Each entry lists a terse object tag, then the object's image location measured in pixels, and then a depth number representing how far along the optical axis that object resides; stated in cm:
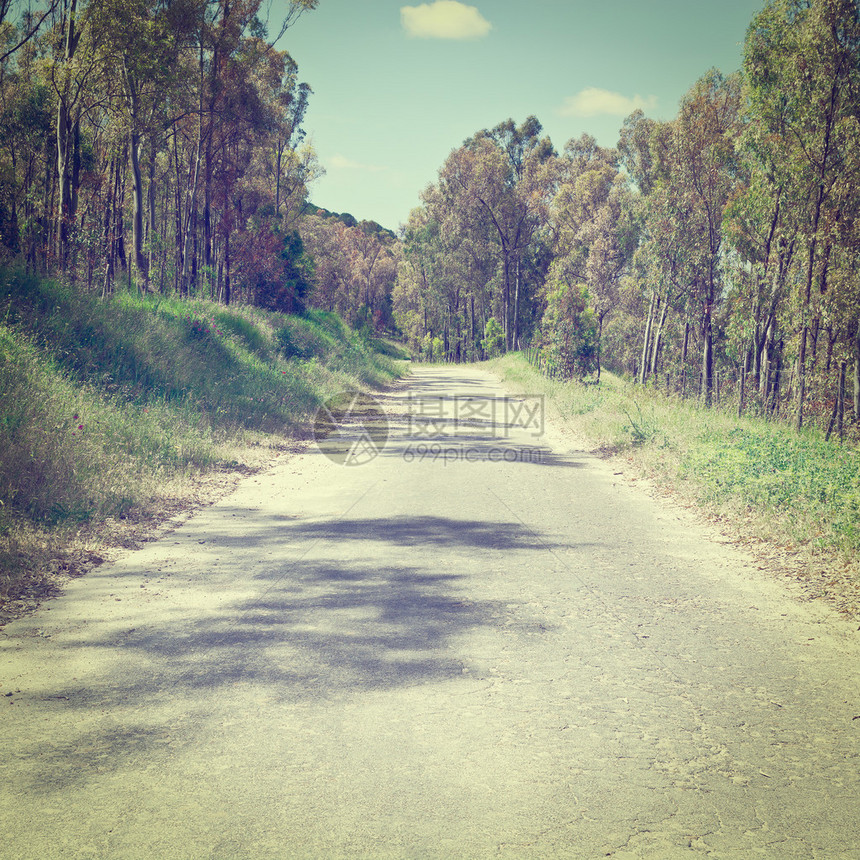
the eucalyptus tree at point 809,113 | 2109
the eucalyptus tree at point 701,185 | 3516
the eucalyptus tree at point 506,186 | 5484
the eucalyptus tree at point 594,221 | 5059
